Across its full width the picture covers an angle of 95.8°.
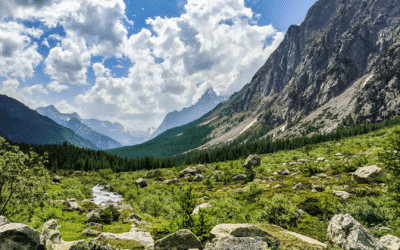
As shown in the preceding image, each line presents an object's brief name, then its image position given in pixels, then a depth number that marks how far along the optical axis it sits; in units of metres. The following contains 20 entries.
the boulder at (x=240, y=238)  7.56
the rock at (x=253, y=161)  54.47
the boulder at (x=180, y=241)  8.63
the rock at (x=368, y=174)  20.97
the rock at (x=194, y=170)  64.98
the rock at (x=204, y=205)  20.85
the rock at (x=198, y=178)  53.16
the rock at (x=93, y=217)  18.81
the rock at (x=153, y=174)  74.49
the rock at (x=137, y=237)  10.82
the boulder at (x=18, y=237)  8.64
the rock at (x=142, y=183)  55.42
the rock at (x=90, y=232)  14.54
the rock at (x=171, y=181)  55.28
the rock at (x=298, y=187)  23.40
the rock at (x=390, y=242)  8.25
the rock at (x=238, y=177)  39.35
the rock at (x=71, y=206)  25.60
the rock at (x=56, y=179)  56.66
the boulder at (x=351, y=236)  8.08
